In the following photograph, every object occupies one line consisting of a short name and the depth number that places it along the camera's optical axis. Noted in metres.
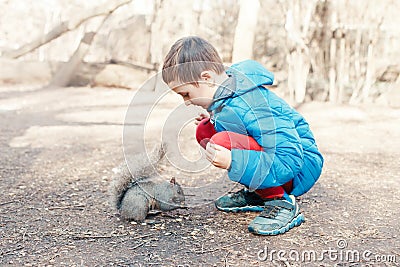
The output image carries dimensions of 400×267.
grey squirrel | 2.20
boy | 1.99
